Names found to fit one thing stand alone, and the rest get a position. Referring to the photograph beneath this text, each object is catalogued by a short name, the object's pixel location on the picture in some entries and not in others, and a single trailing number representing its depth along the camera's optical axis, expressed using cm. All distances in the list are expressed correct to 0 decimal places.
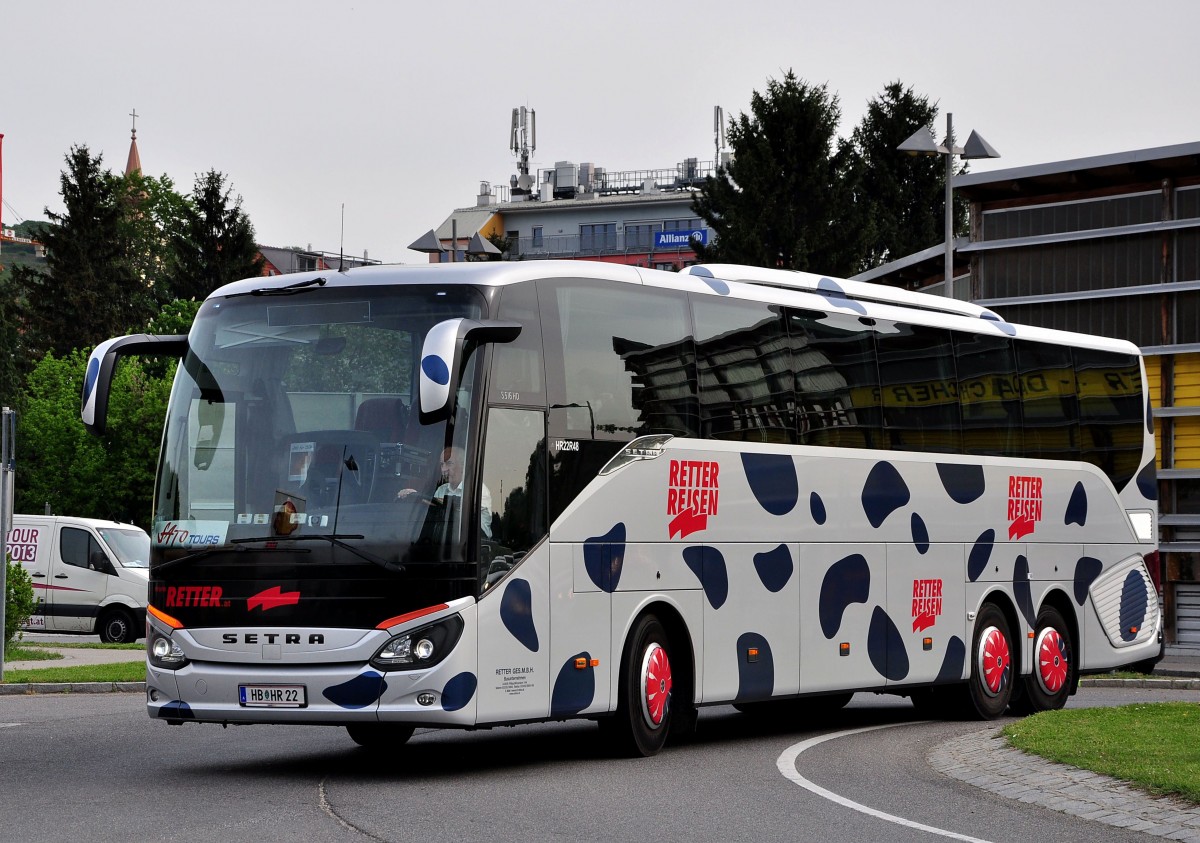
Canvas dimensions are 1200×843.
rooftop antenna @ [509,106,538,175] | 11300
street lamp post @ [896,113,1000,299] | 2856
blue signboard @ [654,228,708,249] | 12262
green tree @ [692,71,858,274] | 6238
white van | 3456
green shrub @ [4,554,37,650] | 2688
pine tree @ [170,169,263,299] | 8062
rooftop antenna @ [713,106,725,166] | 10481
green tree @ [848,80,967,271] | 7431
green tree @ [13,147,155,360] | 8094
